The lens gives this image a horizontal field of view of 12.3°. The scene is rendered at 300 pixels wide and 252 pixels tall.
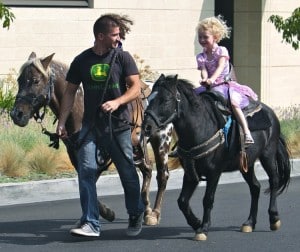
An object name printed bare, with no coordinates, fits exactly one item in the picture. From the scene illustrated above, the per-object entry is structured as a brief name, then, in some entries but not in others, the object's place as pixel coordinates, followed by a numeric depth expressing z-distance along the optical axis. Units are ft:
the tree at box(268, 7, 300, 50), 79.89
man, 41.74
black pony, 41.28
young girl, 44.34
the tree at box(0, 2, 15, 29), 65.12
